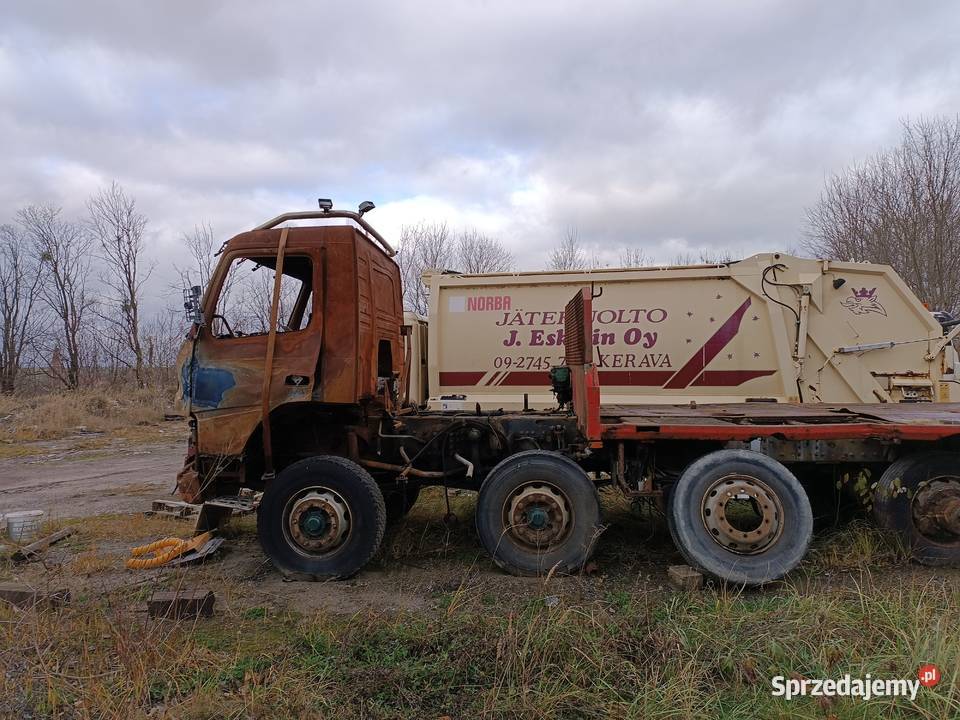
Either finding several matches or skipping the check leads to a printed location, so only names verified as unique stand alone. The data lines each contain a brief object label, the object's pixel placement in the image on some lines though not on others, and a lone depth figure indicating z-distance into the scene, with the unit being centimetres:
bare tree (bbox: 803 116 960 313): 1564
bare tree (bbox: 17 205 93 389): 2312
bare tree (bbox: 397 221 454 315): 2308
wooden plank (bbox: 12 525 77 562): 531
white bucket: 588
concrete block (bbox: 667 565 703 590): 426
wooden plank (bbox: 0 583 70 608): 391
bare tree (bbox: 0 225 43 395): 2302
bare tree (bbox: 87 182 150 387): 2295
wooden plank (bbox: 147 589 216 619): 377
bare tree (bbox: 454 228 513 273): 2615
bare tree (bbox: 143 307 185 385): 2283
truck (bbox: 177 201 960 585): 449
